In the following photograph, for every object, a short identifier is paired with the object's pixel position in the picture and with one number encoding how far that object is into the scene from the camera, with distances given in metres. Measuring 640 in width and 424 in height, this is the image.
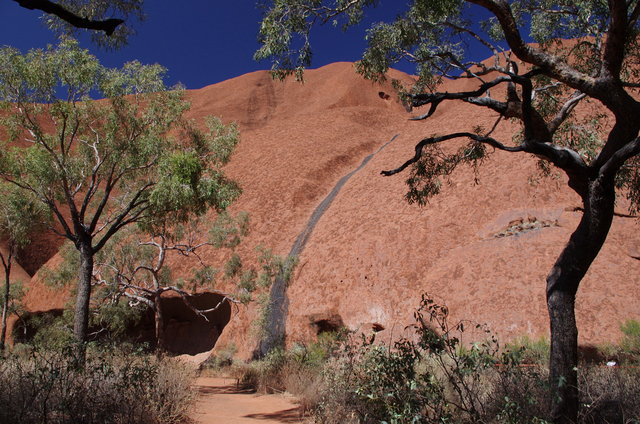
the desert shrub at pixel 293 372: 9.14
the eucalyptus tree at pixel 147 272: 17.33
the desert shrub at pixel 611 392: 5.35
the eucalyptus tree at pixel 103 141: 10.40
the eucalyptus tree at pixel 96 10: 7.39
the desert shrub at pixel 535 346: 10.00
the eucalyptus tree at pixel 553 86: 5.80
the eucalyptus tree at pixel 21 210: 12.79
